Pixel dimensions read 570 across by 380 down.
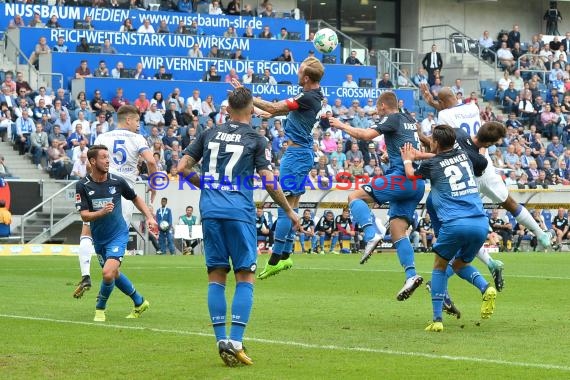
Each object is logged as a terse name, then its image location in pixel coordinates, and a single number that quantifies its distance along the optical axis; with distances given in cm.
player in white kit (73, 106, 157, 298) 1446
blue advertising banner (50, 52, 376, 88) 3653
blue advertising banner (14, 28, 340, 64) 3738
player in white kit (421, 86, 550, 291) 1440
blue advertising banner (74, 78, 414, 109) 3588
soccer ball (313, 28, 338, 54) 1767
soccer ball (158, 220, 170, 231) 3141
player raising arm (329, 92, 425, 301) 1391
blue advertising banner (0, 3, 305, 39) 3806
